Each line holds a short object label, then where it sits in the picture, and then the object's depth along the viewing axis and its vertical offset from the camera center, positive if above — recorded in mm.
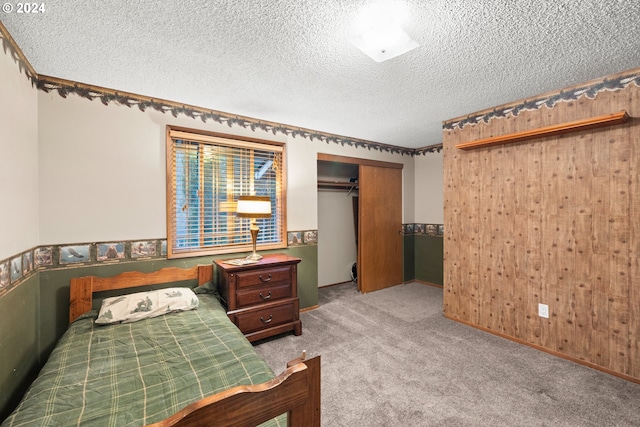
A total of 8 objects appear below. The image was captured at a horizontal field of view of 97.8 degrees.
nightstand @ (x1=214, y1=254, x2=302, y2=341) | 2617 -817
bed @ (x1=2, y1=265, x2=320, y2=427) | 762 -825
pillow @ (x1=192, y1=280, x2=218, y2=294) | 2707 -734
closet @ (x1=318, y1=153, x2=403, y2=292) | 4418 -189
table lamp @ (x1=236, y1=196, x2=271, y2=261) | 2807 +61
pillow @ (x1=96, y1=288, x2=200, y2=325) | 2102 -720
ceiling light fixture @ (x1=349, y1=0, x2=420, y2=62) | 1462 +1043
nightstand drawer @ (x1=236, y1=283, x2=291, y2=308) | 2652 -807
